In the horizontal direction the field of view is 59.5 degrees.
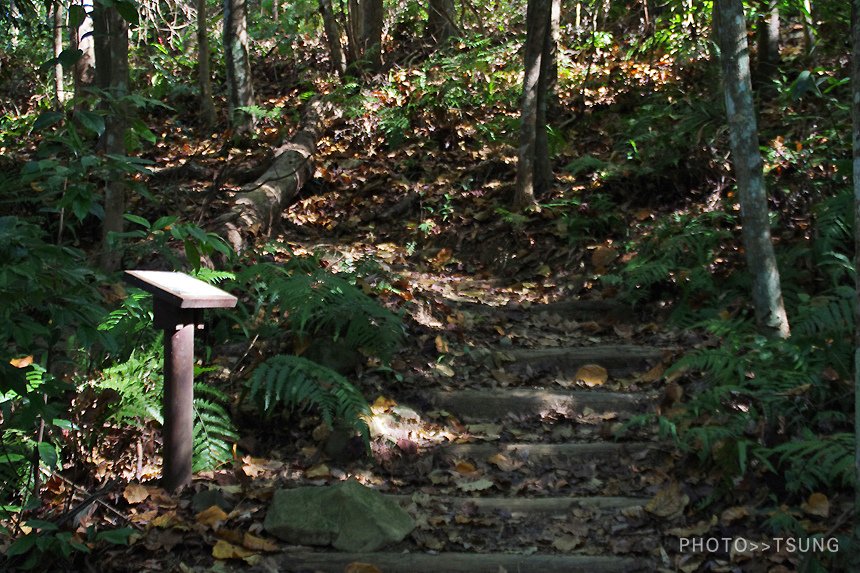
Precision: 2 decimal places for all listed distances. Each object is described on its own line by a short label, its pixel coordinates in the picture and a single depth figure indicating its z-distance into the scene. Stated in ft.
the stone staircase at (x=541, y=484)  11.50
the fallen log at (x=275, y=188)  24.40
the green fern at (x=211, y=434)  13.75
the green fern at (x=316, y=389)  13.58
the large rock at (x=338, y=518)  11.96
